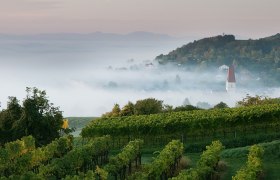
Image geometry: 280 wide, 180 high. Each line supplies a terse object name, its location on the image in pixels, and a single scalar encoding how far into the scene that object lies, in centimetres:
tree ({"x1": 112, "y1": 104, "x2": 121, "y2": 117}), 7112
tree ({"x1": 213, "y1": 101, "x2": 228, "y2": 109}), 9438
